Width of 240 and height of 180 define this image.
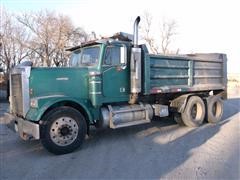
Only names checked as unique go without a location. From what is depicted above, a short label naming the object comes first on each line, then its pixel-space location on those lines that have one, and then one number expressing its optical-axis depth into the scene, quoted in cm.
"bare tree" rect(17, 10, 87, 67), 2134
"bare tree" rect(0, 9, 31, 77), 2142
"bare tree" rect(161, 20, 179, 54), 3288
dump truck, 433
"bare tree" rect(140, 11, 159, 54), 3115
